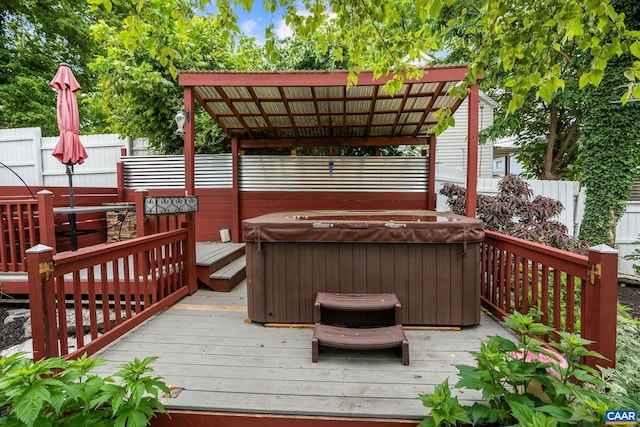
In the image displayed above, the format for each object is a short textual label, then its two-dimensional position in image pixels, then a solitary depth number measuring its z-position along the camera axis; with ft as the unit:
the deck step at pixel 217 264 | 12.28
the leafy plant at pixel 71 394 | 4.06
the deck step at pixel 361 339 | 6.88
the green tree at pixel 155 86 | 18.44
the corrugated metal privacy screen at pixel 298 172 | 18.57
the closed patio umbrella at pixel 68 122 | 11.59
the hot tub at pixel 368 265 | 8.63
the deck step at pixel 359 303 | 7.80
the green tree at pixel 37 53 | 30.30
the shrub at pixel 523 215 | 13.82
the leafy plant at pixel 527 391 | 4.17
